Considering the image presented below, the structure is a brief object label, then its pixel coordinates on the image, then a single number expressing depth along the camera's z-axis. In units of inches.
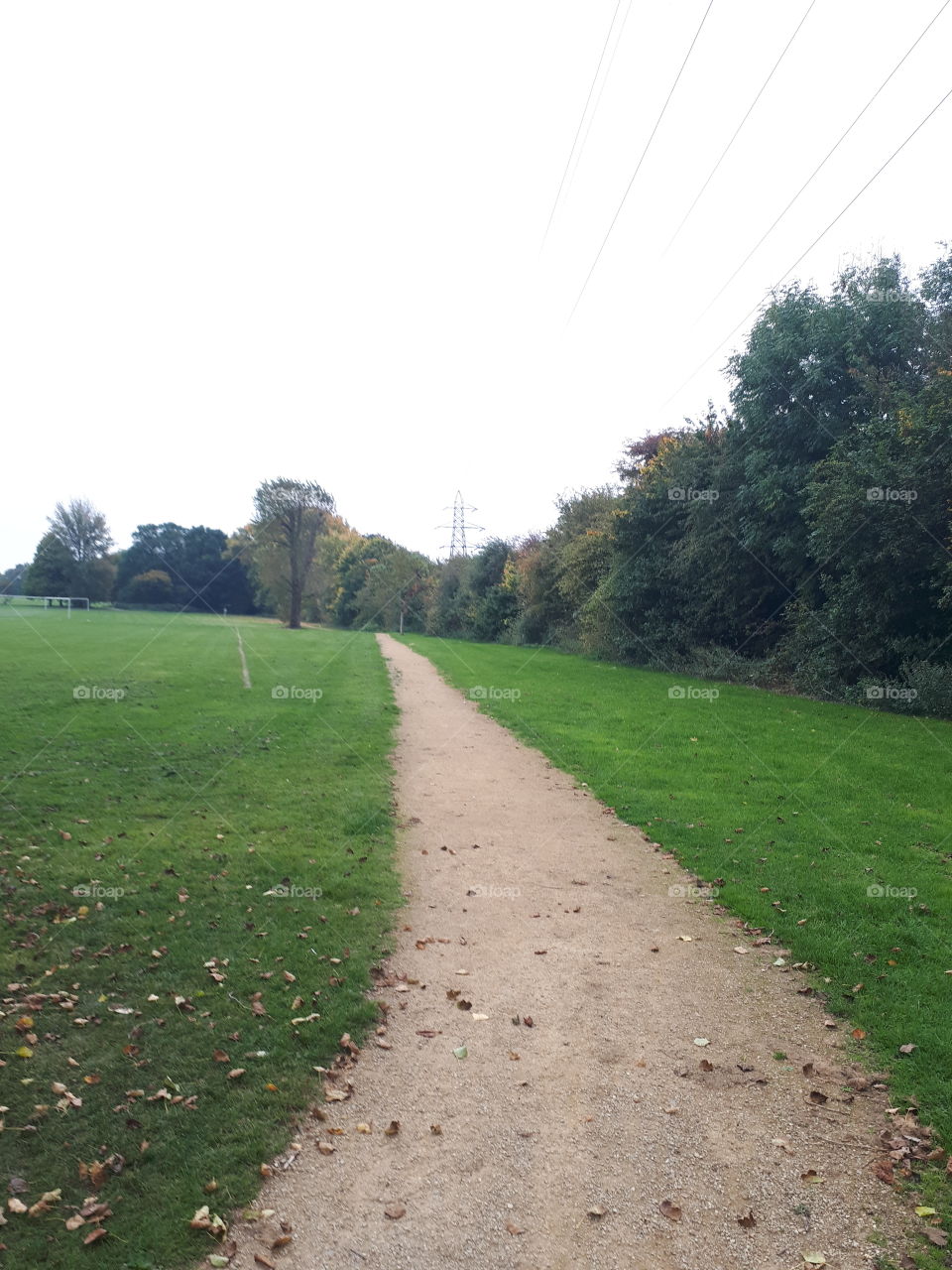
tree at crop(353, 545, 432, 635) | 2271.2
